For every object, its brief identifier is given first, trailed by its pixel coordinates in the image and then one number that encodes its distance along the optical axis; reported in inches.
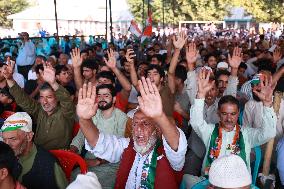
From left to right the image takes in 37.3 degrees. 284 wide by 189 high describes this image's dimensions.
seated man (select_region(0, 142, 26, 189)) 102.3
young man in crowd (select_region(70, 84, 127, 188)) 171.6
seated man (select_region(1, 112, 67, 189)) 127.6
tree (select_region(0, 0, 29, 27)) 2185.0
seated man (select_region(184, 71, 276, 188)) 143.0
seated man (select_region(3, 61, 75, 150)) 174.4
